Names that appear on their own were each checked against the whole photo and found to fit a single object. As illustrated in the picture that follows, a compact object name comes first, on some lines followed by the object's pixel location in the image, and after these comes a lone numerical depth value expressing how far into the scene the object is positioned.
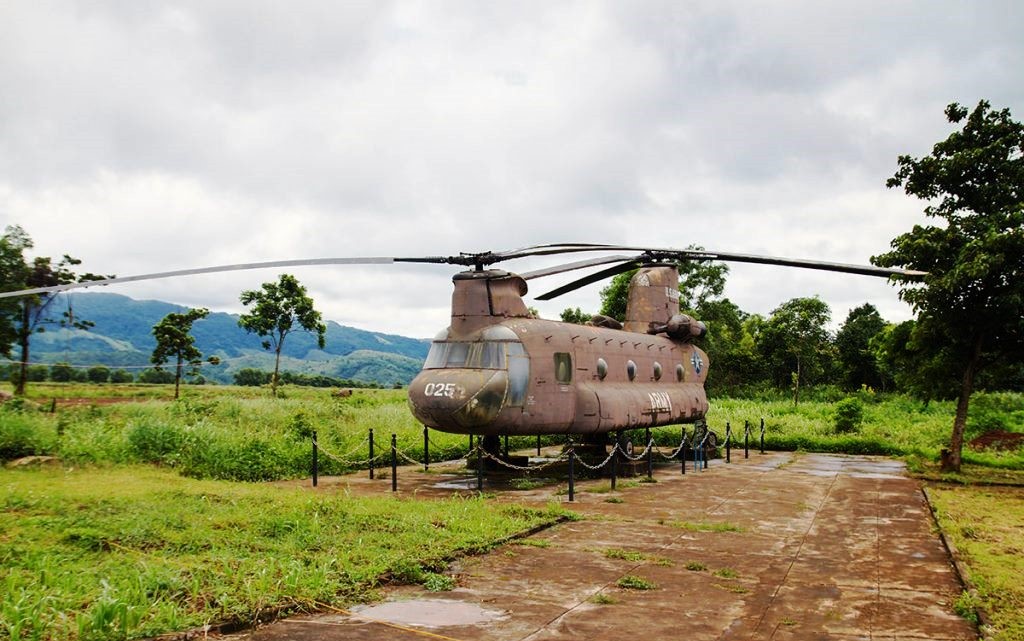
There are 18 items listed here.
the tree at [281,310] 44.75
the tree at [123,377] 72.80
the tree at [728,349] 51.05
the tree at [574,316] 55.58
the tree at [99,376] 75.50
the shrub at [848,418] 28.34
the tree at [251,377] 92.56
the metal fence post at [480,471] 13.88
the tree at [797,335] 45.91
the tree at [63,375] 67.59
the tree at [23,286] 25.22
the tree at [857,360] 60.22
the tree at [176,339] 47.09
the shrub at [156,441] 15.45
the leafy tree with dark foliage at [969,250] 16.14
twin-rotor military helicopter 14.42
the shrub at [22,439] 14.72
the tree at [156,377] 76.50
